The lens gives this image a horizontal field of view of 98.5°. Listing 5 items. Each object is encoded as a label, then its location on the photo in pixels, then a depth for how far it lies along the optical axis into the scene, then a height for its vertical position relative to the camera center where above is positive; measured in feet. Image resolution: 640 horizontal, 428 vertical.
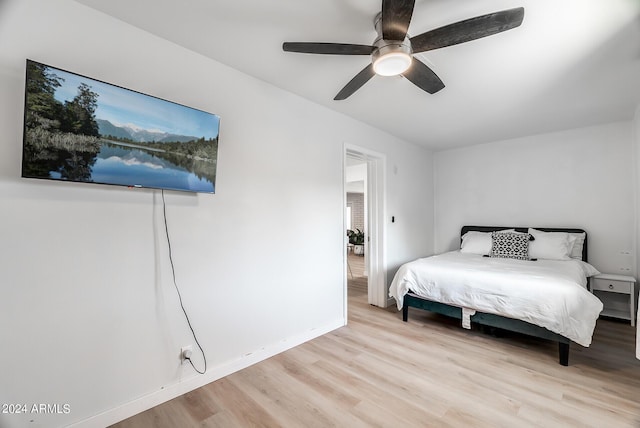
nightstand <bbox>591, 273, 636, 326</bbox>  10.65 -2.96
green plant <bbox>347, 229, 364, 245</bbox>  22.04 -1.60
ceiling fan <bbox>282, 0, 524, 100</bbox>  4.41 +3.28
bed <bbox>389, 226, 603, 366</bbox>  7.54 -2.29
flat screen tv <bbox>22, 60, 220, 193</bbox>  4.50 +1.53
